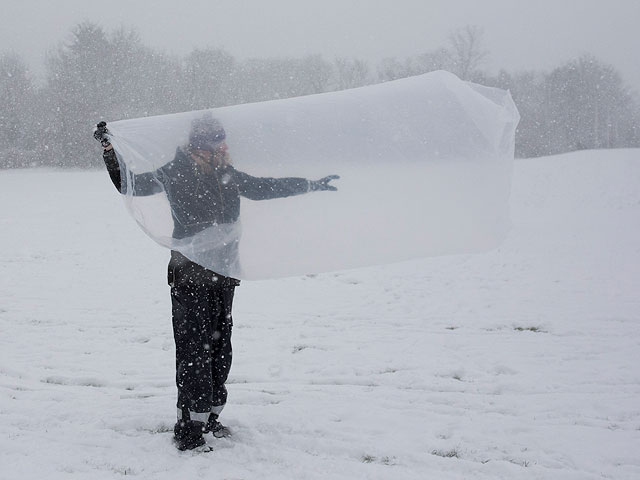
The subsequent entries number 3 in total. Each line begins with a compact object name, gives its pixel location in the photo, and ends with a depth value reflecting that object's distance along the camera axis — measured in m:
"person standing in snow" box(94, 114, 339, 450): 3.59
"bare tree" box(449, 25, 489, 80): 54.25
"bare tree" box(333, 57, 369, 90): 60.06
